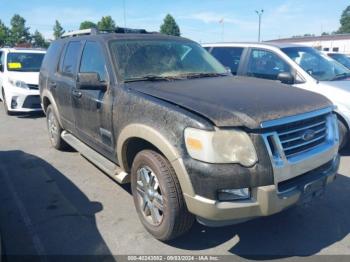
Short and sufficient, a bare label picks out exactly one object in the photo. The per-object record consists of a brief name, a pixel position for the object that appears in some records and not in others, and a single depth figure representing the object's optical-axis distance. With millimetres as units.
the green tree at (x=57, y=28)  78406
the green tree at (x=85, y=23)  74062
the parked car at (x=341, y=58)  10386
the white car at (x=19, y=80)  8969
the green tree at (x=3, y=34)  64788
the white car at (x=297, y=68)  5512
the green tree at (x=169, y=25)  86062
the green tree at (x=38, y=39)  73562
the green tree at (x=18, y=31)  73875
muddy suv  2602
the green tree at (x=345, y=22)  110512
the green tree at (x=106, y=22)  64812
